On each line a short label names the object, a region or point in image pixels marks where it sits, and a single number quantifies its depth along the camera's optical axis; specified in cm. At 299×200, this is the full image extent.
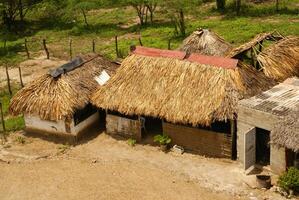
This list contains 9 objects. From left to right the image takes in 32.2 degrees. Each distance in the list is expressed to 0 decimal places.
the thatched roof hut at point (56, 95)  2052
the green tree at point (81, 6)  3778
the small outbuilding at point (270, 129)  1656
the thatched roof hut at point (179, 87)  1875
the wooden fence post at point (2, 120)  2192
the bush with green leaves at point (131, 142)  2058
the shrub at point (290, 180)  1620
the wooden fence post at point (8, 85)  2575
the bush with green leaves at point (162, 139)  1981
